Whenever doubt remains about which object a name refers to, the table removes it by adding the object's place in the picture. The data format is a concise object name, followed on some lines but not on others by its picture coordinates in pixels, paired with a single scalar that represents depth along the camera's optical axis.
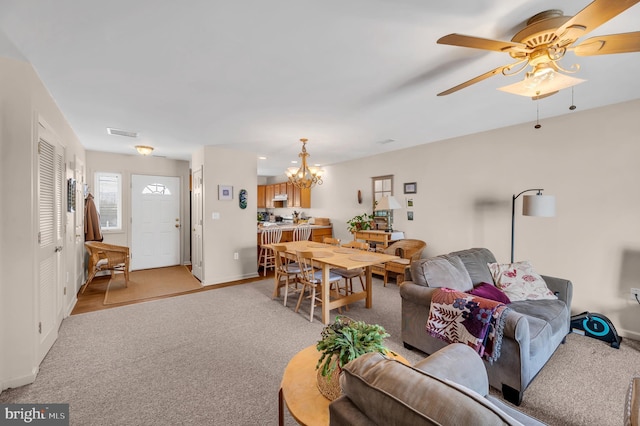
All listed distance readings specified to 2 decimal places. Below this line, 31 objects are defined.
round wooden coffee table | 1.18
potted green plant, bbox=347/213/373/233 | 5.55
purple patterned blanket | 1.89
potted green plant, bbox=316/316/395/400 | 1.24
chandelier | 4.20
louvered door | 2.34
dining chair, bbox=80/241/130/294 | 4.35
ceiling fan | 1.19
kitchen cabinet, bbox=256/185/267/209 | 9.21
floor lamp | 2.84
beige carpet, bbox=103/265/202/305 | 4.09
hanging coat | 4.68
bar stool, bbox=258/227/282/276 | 5.48
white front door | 5.59
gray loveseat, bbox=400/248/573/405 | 1.87
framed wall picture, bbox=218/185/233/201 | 4.79
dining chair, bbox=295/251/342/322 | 3.23
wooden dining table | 3.12
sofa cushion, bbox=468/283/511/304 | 2.46
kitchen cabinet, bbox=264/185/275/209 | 8.79
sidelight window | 5.31
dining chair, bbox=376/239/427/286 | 4.48
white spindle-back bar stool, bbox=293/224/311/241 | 5.81
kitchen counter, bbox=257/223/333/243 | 5.80
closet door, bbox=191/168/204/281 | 4.89
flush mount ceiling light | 4.51
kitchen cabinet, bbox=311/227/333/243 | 6.40
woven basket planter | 1.29
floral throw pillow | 2.67
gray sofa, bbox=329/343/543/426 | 0.75
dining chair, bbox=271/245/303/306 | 3.70
